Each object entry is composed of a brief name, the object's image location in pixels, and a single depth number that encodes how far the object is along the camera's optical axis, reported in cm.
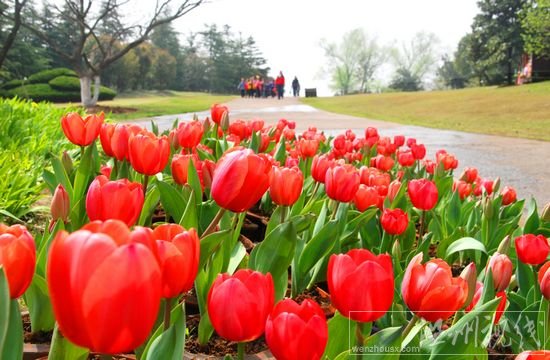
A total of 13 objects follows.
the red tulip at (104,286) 48
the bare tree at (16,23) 1716
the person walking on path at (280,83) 3875
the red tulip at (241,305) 73
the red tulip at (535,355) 69
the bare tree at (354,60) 7594
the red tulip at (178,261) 69
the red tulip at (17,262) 68
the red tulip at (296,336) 70
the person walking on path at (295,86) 4688
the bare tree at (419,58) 7744
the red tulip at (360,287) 79
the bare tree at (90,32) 1833
